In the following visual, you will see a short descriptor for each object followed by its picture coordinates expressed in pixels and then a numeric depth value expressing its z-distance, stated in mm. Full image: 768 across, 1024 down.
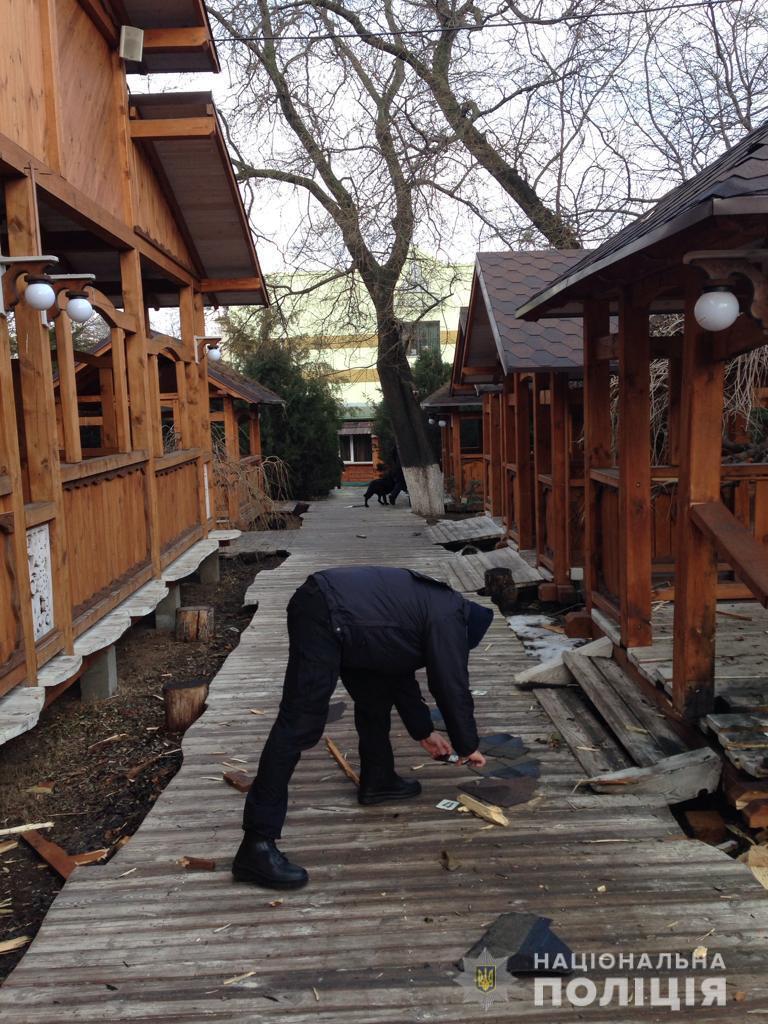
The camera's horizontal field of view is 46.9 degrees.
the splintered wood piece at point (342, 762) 4789
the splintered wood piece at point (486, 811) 4148
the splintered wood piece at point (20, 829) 4727
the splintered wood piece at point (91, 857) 4293
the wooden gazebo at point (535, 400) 9461
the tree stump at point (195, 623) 8773
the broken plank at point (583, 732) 4836
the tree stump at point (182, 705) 6176
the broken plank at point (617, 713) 4773
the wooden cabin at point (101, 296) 5078
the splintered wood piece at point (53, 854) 4176
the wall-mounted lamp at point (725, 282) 3725
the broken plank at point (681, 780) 4402
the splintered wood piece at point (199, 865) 3818
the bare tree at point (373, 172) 16500
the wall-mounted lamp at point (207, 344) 11109
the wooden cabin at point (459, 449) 23922
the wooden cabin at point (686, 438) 3805
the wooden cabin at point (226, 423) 16078
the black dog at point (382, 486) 25031
